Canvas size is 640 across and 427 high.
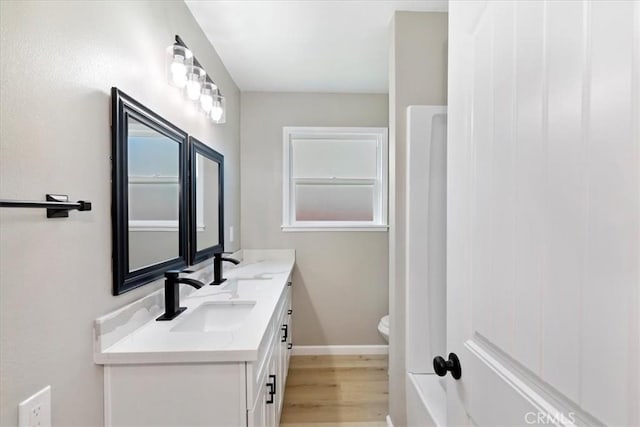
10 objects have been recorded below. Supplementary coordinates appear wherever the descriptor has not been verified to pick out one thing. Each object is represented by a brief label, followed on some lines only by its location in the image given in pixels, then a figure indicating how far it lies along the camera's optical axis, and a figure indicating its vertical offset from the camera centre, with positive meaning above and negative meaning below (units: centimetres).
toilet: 270 -103
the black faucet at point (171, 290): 142 -37
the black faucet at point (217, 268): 210 -39
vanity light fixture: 155 +70
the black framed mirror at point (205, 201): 190 +5
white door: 42 -1
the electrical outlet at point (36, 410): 77 -51
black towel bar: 77 +1
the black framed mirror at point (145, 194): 116 +6
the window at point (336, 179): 314 +29
